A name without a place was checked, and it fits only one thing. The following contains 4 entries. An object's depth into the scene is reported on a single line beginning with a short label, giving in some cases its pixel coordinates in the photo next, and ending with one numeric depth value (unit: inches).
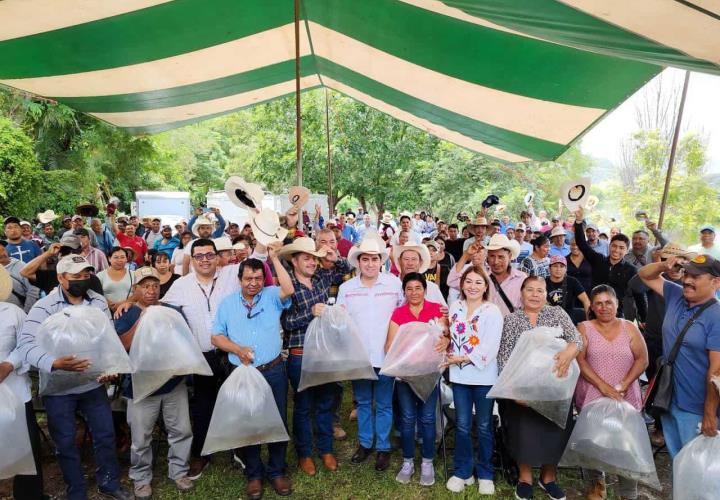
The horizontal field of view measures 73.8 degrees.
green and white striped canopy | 105.9
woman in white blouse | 121.1
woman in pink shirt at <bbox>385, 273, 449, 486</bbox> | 130.8
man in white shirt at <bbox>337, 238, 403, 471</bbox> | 135.4
